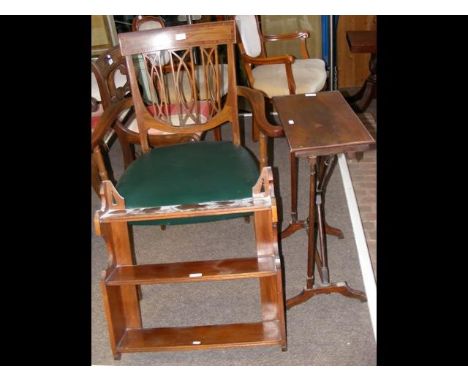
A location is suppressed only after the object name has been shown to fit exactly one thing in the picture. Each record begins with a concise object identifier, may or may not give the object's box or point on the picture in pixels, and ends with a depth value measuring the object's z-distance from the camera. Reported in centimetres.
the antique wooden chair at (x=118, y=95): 203
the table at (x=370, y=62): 303
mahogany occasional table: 132
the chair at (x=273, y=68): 261
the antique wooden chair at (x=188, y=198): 142
